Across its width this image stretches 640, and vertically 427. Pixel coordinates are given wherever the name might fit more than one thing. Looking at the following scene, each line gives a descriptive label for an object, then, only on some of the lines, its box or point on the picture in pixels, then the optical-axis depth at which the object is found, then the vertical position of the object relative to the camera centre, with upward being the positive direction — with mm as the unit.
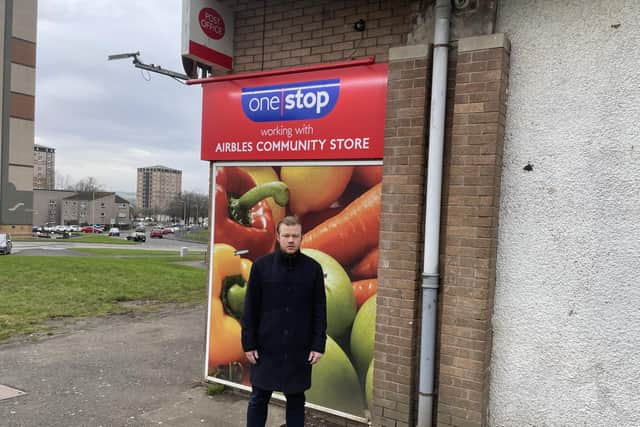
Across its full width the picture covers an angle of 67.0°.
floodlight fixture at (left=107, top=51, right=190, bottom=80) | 7794 +2127
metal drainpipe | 3664 -55
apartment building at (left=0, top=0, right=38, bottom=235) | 45312 +7687
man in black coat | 3355 -831
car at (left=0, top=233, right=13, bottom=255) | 28216 -3247
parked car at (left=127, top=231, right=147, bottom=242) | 57781 -5127
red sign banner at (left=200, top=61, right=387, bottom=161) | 4152 +814
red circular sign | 4793 +1763
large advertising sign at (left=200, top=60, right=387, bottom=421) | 4234 +76
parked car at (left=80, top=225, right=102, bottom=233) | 87125 -6671
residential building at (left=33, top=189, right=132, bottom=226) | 99562 -3326
